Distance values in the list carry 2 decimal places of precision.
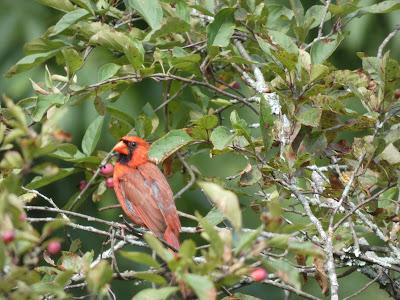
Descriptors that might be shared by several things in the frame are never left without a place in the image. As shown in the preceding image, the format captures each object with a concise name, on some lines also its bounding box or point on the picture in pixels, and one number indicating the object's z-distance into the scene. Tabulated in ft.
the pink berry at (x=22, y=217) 15.19
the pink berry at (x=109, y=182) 26.04
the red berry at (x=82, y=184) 26.20
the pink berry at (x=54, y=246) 15.60
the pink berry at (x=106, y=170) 25.58
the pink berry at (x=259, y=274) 16.35
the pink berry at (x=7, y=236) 14.57
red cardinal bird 29.99
